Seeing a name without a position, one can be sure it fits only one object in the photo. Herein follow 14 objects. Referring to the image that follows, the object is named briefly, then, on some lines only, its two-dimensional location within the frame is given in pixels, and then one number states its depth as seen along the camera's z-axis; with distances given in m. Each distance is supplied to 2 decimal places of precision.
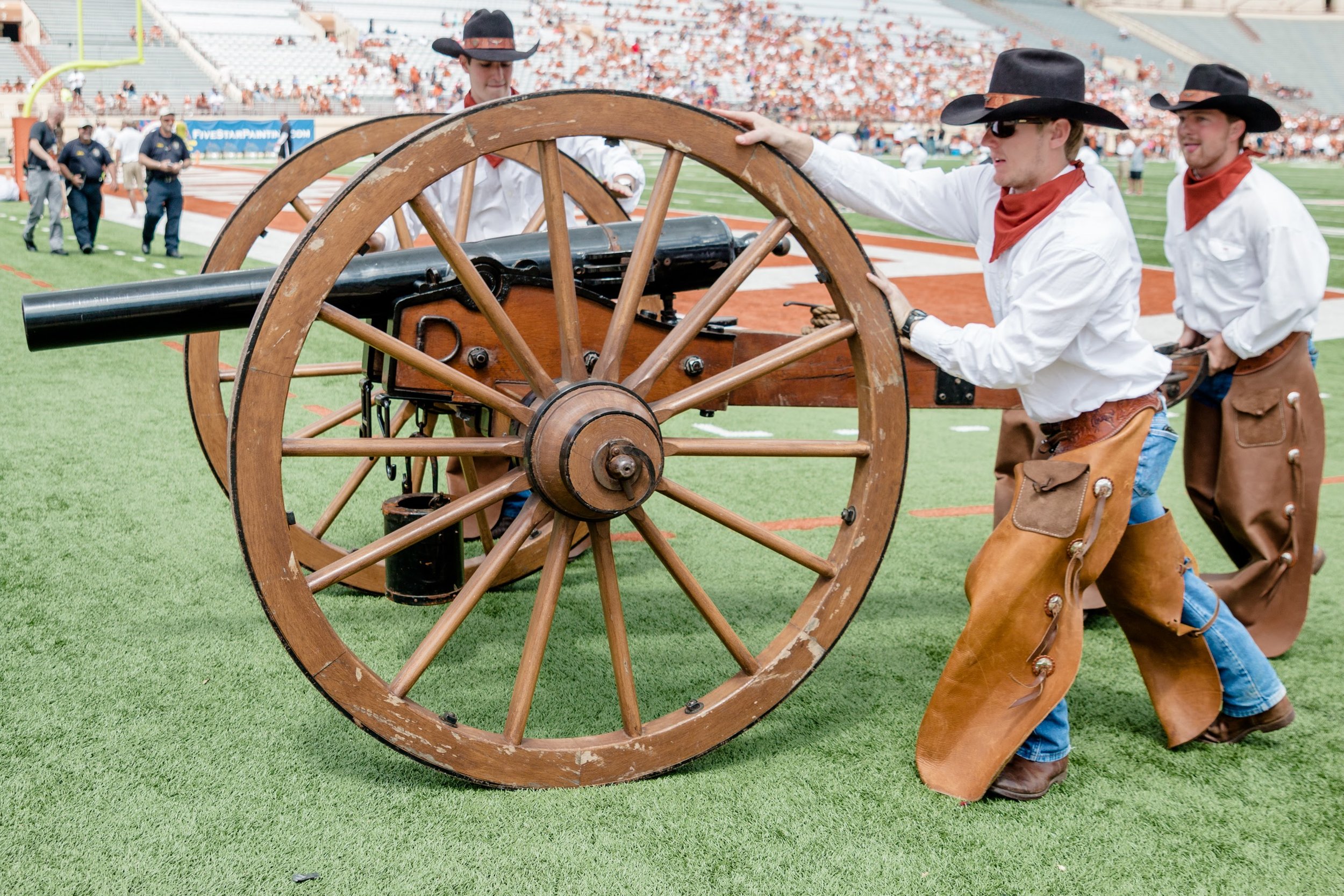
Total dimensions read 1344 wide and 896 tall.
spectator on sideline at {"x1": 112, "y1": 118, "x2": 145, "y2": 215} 18.25
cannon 2.32
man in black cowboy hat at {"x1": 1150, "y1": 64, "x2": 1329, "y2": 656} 3.55
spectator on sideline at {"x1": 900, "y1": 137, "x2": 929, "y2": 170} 23.67
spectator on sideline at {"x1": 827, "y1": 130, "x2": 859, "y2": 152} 27.78
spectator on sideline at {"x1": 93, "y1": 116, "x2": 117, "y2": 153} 21.36
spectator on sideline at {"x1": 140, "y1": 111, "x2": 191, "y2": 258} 12.60
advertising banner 28.70
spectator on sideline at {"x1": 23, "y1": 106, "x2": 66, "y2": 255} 12.95
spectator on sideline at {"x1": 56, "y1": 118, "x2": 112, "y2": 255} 12.73
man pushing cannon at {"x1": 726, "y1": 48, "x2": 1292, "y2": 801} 2.55
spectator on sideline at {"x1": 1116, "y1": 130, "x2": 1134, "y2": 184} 39.09
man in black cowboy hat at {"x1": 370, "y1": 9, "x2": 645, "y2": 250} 4.02
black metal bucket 3.30
